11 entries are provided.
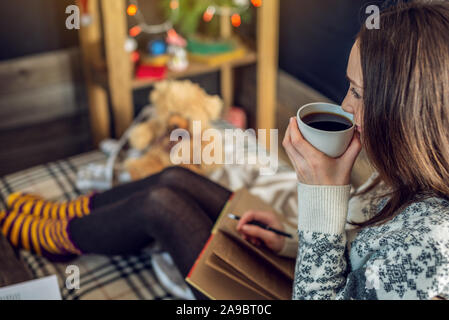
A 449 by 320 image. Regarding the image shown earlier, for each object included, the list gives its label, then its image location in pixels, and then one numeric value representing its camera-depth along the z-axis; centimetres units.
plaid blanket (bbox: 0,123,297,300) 131
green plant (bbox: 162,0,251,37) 212
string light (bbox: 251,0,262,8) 216
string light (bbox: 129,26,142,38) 216
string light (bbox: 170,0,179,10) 211
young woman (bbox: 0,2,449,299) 76
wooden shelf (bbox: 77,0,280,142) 194
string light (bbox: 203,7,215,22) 220
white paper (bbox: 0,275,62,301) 115
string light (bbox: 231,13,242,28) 220
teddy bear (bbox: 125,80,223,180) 177
